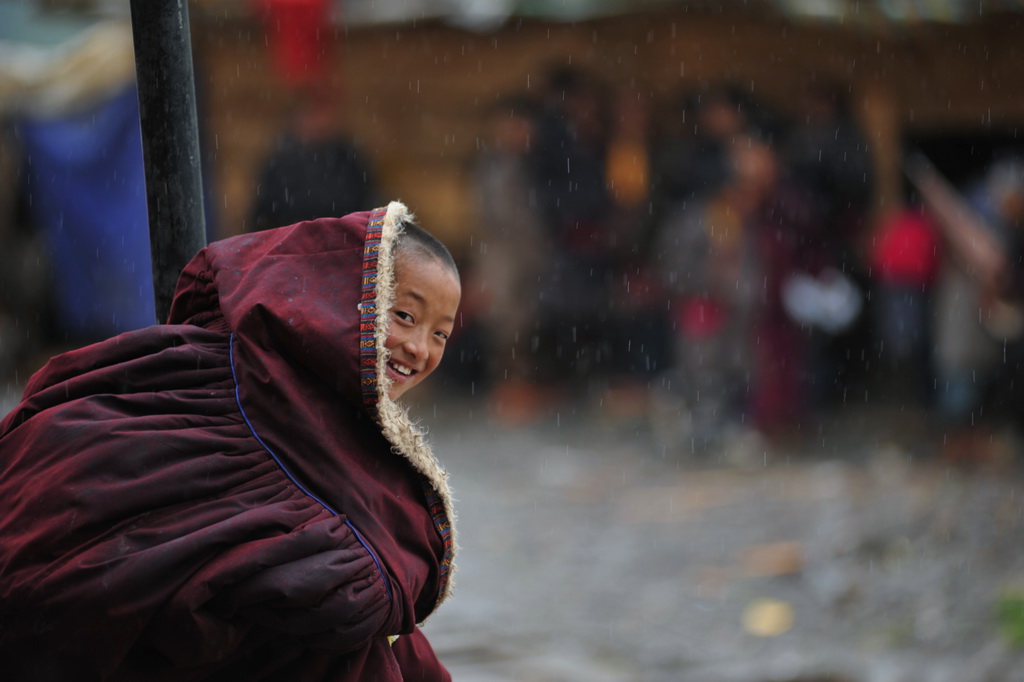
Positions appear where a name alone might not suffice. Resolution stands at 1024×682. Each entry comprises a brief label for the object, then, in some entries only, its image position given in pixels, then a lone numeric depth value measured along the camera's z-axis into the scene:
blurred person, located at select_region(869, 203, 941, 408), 16.91
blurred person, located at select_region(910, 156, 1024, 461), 15.29
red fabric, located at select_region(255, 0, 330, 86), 17.27
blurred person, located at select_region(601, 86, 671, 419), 19.27
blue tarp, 19.47
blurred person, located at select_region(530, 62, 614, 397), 18.78
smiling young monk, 3.19
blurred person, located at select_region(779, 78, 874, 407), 16.44
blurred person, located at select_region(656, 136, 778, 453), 16.44
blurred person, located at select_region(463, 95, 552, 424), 18.86
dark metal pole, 4.01
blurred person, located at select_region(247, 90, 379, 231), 17.64
